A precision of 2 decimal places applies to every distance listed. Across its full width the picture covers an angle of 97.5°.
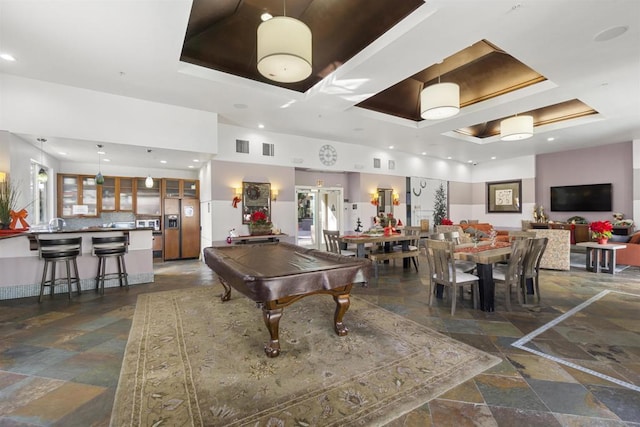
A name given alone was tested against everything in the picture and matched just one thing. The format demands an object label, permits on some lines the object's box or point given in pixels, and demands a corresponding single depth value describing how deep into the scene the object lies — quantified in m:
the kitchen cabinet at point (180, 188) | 8.12
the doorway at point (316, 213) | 8.87
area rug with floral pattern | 1.92
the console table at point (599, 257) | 6.03
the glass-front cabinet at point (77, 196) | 7.18
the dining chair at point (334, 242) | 5.52
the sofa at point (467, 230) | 6.57
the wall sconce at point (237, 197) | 7.29
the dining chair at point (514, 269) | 3.81
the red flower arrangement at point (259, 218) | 7.10
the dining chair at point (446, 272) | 3.72
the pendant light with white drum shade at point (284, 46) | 3.06
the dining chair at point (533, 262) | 4.07
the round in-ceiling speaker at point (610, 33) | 3.44
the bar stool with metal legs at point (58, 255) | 4.39
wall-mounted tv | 9.42
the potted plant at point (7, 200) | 4.32
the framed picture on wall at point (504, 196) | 11.52
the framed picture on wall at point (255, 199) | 7.46
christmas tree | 11.79
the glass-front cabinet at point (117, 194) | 7.64
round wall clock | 8.73
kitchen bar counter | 4.49
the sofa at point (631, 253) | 6.57
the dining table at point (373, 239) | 5.57
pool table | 2.39
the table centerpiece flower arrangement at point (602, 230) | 6.20
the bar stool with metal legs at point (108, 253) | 4.88
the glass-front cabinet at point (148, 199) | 8.01
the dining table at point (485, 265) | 3.70
